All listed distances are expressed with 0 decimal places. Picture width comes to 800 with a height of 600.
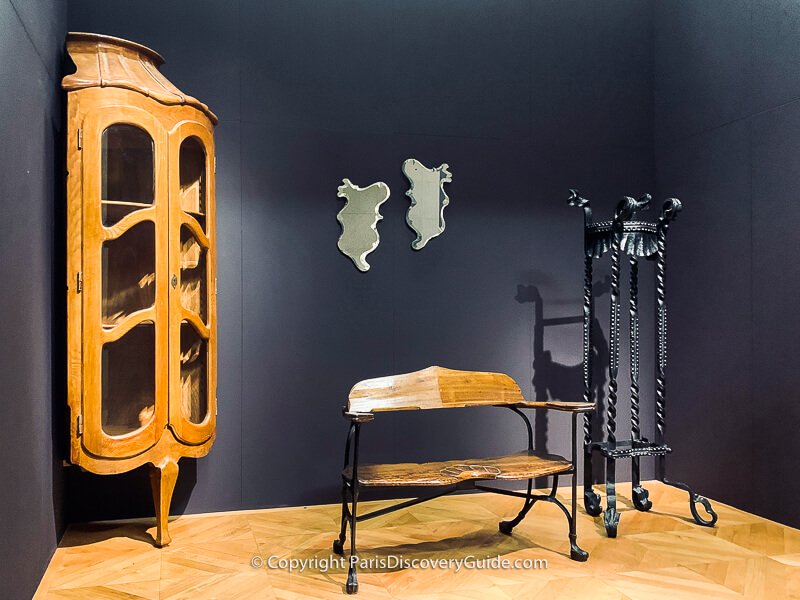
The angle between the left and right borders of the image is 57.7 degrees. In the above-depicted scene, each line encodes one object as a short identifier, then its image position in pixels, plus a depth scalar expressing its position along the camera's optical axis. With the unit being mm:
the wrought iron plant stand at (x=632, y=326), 3936
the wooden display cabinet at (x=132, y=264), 3260
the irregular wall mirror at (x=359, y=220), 4289
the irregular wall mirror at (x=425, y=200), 4387
